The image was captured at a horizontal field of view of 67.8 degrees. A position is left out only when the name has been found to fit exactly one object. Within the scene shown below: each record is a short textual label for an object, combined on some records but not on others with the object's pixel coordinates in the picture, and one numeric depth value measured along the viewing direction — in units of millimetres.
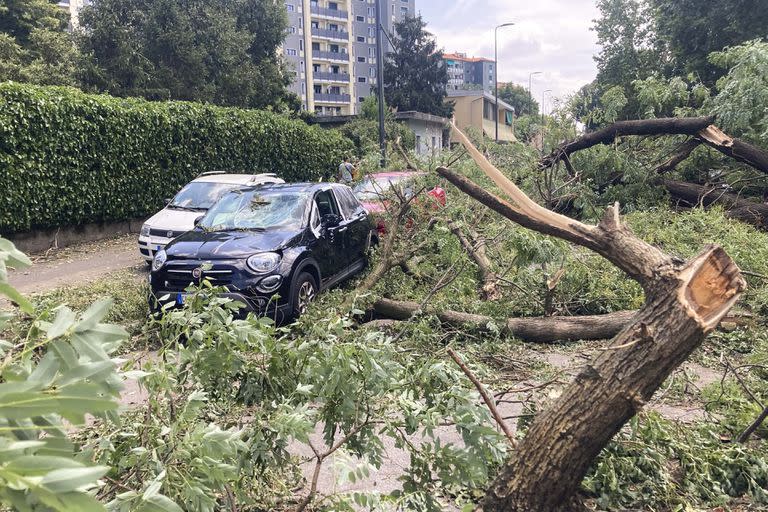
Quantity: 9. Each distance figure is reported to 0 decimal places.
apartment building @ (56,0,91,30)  57094
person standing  13385
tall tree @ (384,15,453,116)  55906
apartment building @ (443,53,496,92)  126562
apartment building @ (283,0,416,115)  73806
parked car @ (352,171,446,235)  8219
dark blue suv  6258
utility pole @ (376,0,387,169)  18248
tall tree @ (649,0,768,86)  18625
